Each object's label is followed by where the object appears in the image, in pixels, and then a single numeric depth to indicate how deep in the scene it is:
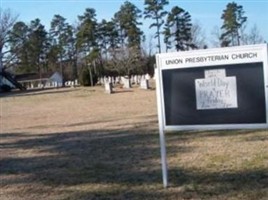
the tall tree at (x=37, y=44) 99.50
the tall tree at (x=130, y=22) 86.69
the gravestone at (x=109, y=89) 39.38
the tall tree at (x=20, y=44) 91.17
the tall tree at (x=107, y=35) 90.44
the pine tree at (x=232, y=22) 82.19
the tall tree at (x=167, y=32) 82.19
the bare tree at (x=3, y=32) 83.81
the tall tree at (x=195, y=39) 77.00
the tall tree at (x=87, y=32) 86.81
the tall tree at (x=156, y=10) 81.03
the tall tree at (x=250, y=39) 76.22
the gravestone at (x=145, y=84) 39.78
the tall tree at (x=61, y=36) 102.19
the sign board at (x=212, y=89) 5.85
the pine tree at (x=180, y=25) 81.25
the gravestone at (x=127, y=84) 46.81
